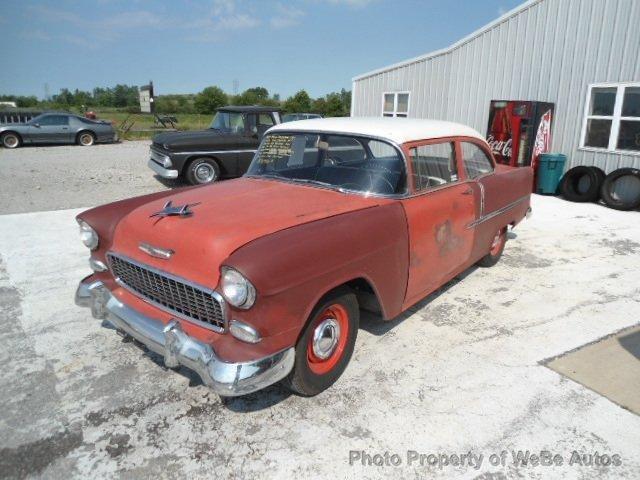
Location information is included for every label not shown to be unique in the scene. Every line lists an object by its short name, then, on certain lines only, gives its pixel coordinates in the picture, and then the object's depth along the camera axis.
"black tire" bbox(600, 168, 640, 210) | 8.17
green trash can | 9.35
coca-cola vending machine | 9.40
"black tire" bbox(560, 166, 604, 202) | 8.76
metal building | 8.45
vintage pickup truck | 9.37
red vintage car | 2.34
